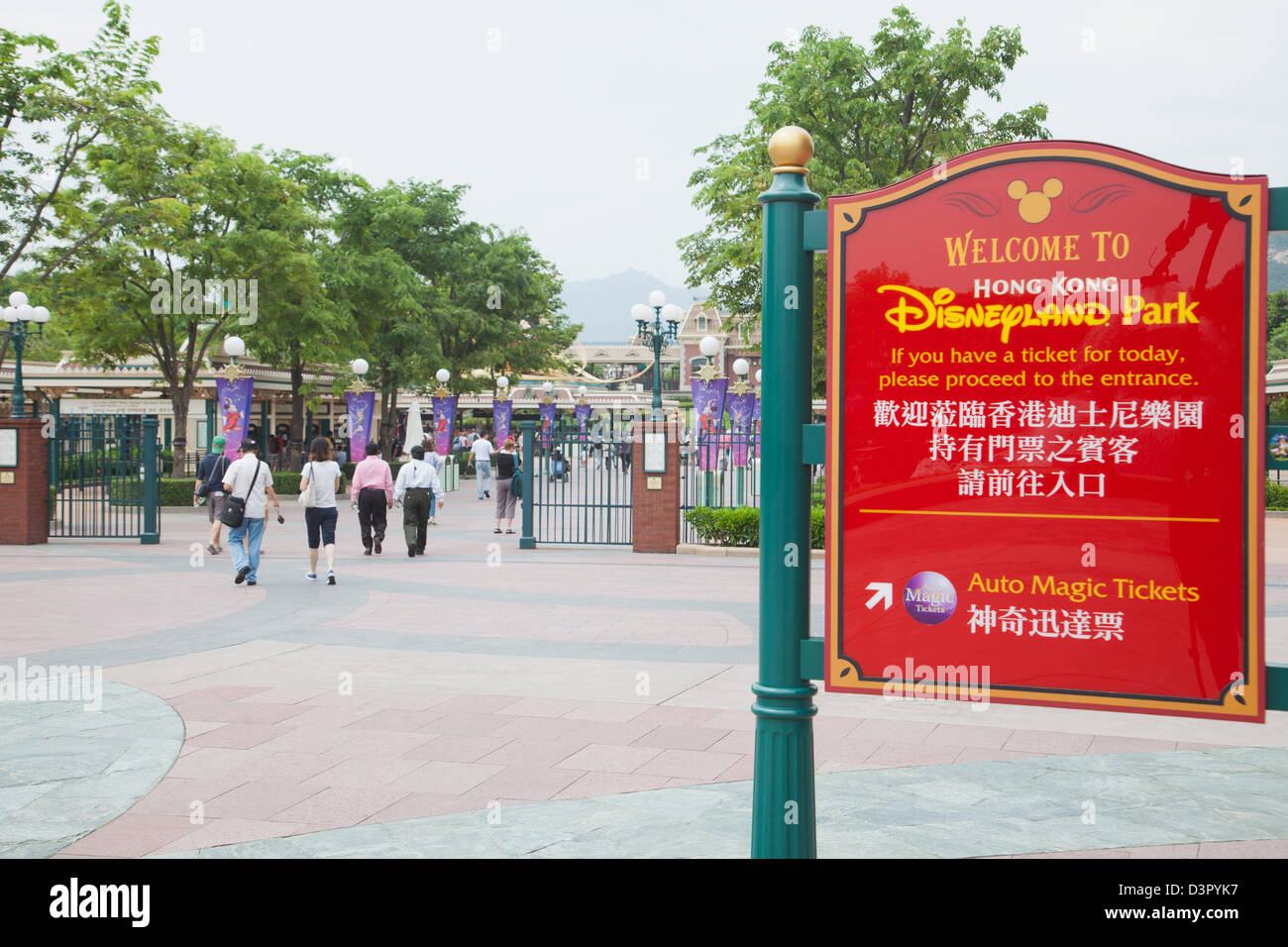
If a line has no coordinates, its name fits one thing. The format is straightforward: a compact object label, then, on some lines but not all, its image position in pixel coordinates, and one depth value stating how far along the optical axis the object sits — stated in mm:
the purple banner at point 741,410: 32891
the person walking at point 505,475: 18875
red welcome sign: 3096
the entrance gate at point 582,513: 17422
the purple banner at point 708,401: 27094
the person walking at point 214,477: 16438
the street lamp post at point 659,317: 23311
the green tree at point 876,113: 26125
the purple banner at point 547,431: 17391
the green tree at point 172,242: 21562
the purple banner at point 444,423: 33969
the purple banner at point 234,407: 23719
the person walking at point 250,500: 12500
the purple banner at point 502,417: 33688
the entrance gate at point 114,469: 17828
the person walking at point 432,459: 21683
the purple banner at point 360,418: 28188
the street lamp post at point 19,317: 21125
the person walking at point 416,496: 16047
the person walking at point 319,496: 12836
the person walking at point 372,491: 16016
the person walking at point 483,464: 29016
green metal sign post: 3377
